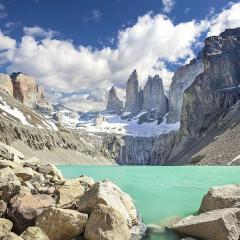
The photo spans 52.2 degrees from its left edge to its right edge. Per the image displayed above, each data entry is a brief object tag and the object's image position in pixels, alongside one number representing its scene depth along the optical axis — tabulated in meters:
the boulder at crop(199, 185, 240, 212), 10.83
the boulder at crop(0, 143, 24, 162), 18.95
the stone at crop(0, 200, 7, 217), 9.96
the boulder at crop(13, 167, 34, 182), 13.39
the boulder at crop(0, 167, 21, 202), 10.85
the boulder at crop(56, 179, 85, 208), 10.48
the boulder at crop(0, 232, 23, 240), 8.07
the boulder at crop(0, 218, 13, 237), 8.97
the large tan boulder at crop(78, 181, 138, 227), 9.45
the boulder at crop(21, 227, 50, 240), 8.53
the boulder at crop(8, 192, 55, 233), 9.39
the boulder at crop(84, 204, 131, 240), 8.49
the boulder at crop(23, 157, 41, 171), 17.13
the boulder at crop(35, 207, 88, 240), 8.86
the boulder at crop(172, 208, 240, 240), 8.48
